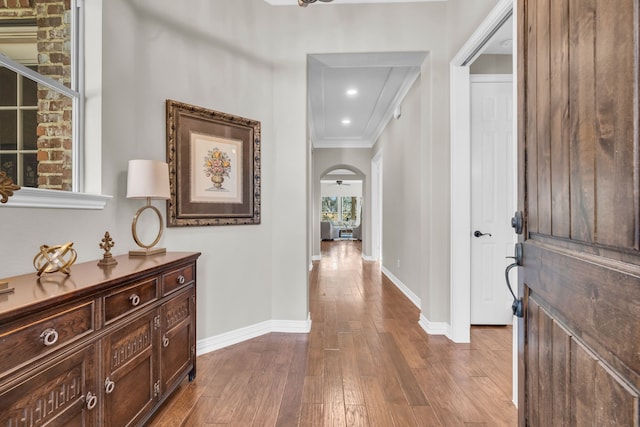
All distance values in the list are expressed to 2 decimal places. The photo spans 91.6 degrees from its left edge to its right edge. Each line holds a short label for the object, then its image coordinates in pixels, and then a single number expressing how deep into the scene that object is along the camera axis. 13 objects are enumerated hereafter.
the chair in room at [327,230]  13.11
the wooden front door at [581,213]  0.57
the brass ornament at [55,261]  1.34
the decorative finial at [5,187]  1.16
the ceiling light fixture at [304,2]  2.15
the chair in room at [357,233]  13.55
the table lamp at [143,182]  1.96
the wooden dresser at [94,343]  1.00
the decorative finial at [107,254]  1.66
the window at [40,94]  1.49
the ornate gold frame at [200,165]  2.48
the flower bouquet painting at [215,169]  2.61
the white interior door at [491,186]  3.17
